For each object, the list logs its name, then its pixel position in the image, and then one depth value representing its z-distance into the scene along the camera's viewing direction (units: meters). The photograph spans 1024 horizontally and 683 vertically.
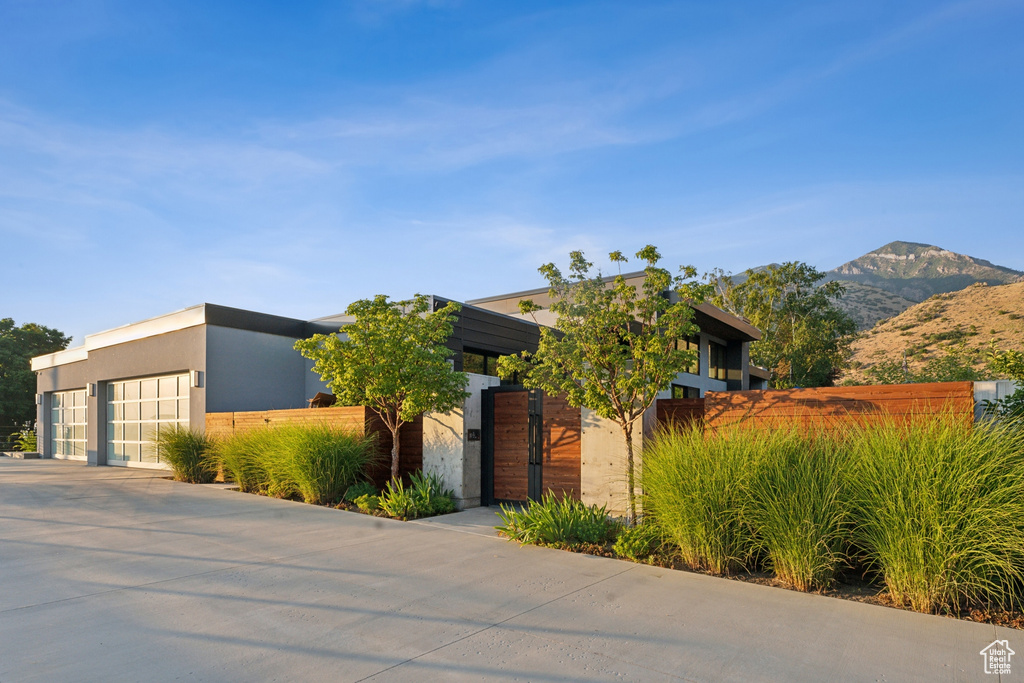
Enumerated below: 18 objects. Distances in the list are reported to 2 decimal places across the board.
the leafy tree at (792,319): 39.22
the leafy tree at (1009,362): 10.59
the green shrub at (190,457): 14.22
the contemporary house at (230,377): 10.75
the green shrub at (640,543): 6.86
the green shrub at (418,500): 9.70
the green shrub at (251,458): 12.11
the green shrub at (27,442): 27.20
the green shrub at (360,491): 10.72
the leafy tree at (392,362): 10.27
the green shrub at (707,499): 6.22
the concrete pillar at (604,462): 8.63
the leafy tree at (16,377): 31.97
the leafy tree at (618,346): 7.94
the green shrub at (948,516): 4.98
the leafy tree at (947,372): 21.56
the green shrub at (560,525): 7.55
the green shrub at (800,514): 5.70
